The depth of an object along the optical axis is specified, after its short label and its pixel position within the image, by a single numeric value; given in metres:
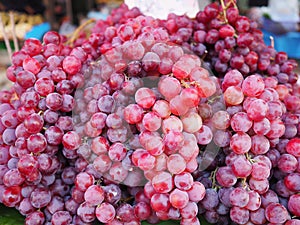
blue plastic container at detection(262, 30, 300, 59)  3.29
